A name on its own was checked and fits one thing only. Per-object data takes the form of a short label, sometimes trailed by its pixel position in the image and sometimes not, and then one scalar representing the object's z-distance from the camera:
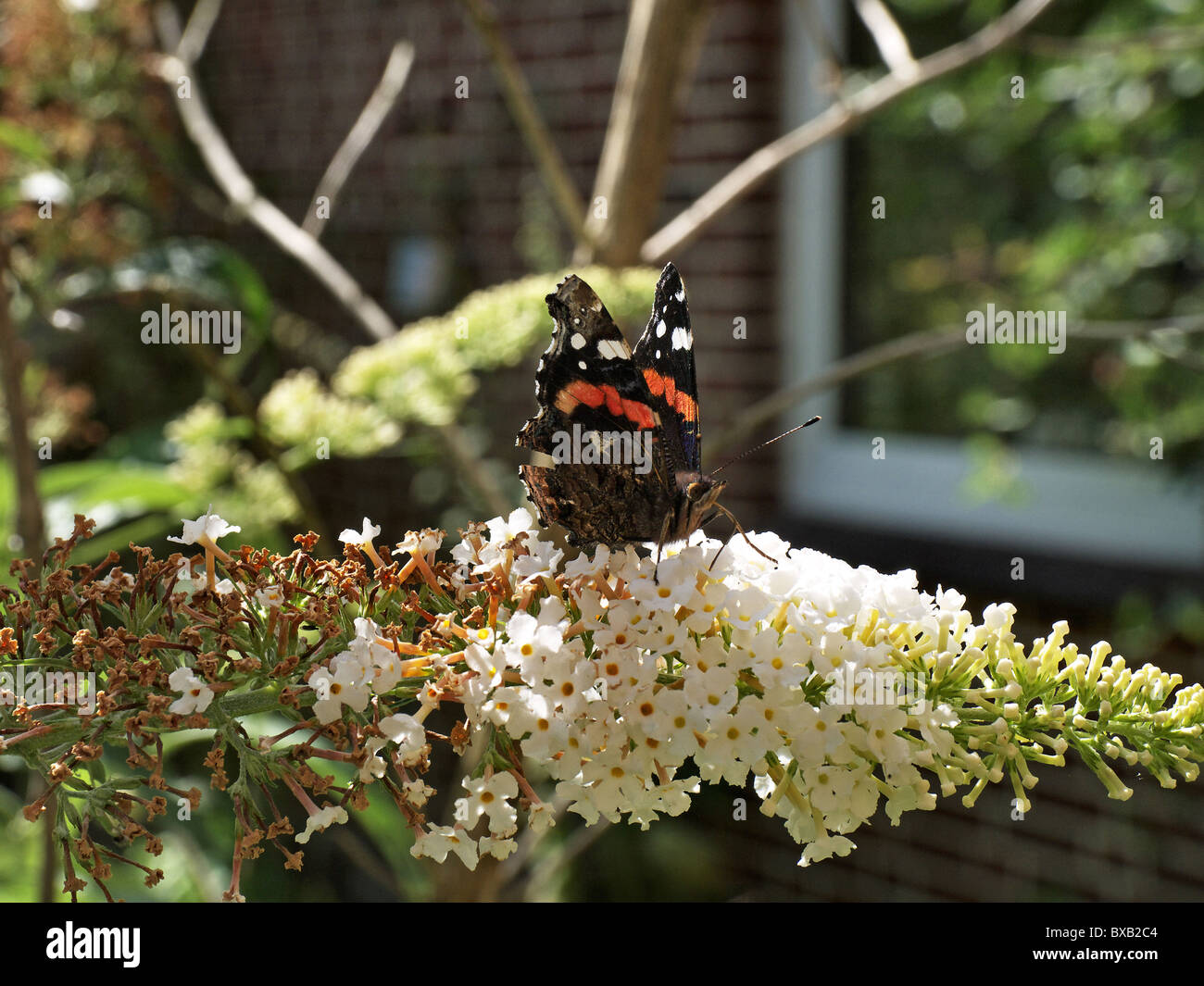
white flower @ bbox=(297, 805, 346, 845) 0.18
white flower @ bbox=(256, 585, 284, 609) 0.19
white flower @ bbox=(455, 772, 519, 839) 0.19
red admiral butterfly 0.21
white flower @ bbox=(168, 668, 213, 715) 0.18
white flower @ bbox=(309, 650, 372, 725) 0.18
